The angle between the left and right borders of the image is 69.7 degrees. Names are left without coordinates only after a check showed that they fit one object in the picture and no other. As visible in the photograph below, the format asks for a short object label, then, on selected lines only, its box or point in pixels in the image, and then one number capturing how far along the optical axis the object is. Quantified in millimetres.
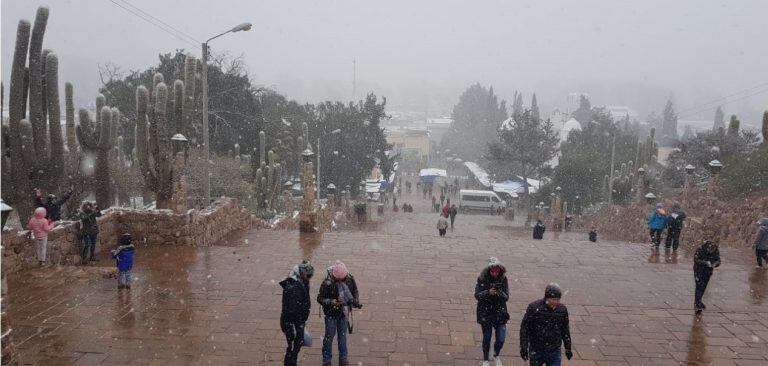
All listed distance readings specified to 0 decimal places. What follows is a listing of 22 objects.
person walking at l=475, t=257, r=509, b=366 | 5715
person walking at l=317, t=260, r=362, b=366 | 5605
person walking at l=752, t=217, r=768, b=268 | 10062
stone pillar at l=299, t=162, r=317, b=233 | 13320
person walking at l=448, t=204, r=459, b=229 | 24512
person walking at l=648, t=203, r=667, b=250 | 12102
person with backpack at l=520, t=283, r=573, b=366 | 4980
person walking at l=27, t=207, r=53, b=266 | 8578
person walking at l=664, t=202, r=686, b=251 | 11789
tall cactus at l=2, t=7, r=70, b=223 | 12367
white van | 39094
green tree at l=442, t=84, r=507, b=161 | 79131
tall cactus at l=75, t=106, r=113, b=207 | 14781
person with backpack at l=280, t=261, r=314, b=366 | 5402
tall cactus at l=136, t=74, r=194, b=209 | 14414
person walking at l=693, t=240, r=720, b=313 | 7488
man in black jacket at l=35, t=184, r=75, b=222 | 10383
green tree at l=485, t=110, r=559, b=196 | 40375
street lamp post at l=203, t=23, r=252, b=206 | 13664
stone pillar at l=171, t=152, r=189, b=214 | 11797
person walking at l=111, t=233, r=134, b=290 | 7867
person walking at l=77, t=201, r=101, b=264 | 9609
